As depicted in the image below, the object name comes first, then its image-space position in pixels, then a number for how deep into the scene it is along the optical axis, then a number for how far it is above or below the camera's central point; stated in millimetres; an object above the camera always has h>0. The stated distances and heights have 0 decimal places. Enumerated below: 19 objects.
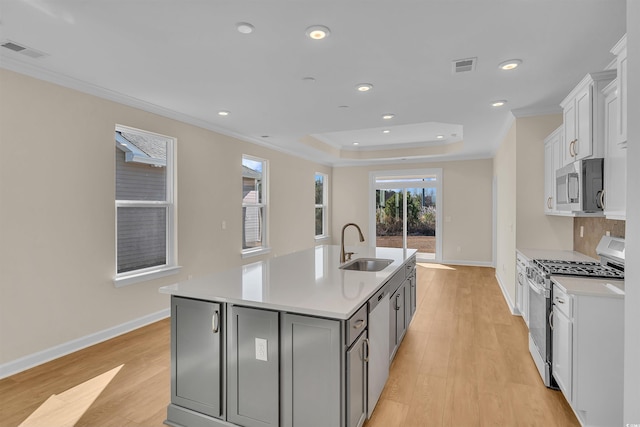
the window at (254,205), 5742 +117
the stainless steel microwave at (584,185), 2375 +206
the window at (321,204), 8641 +196
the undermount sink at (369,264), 3159 -532
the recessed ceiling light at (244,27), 2172 +1266
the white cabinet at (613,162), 2105 +338
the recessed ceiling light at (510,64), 2711 +1268
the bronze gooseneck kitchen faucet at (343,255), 3041 -429
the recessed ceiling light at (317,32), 2207 +1264
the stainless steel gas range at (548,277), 2434 -529
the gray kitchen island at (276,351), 1693 -803
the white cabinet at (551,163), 3377 +541
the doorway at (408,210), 8133 +33
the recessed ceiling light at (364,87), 3254 +1288
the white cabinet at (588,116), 2348 +739
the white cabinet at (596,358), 1935 -902
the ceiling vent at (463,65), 2697 +1271
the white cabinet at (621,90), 1884 +746
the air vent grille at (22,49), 2404 +1263
